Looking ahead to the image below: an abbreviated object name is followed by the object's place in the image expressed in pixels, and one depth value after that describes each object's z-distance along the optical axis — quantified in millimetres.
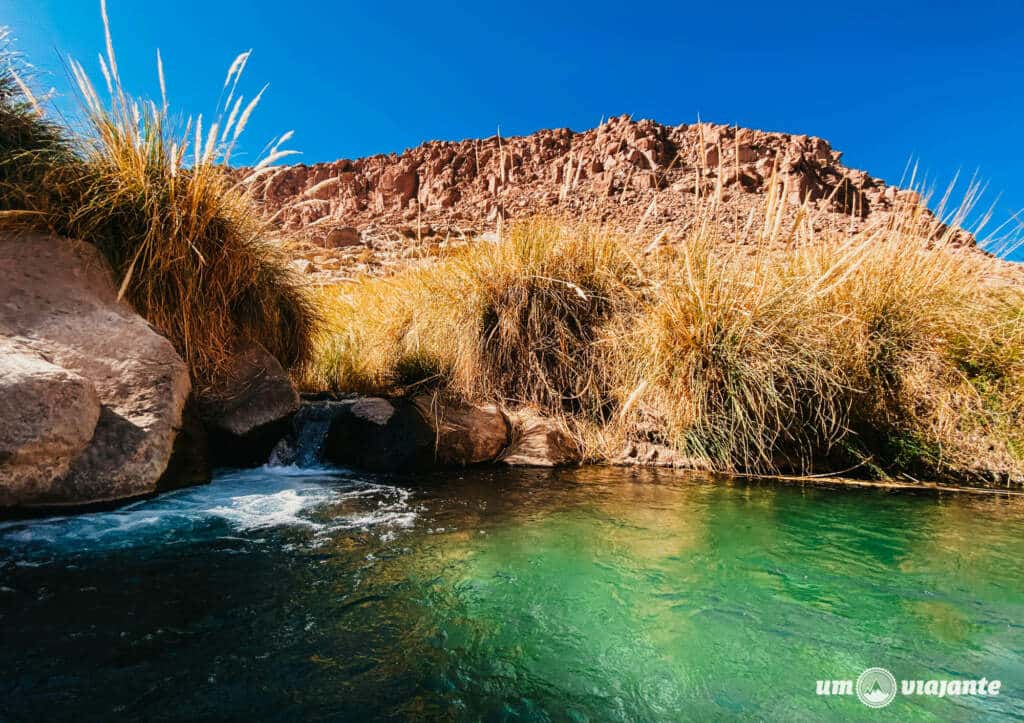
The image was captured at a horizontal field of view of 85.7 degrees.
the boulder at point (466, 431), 3816
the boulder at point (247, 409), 3514
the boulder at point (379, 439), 3668
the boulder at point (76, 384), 2260
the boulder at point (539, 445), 3887
